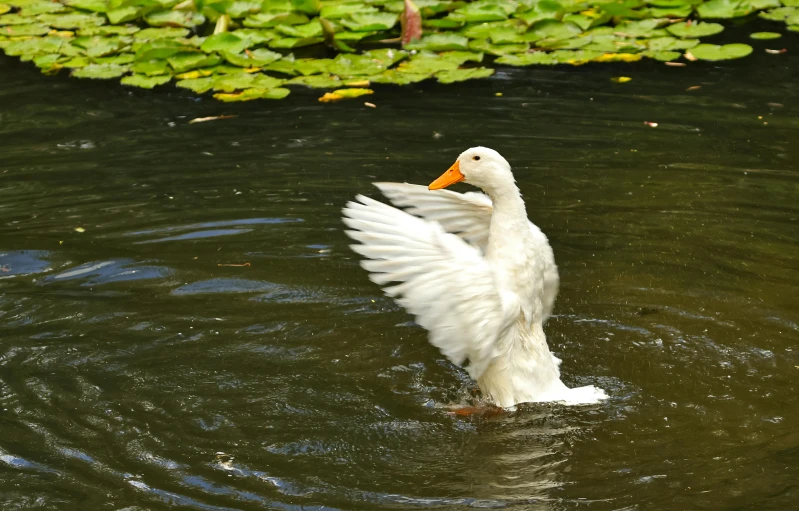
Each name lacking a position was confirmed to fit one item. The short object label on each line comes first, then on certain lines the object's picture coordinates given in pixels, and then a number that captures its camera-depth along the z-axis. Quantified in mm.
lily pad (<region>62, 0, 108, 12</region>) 20078
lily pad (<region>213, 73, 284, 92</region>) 16875
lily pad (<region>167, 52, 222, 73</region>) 17641
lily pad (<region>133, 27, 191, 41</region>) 18828
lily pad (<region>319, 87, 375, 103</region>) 16672
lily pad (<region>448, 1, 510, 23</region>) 18969
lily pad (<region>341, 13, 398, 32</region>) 18594
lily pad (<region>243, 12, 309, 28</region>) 18969
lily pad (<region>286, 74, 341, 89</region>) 16922
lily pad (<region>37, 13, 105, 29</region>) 19591
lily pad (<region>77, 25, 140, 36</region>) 19141
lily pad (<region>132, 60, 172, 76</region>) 17422
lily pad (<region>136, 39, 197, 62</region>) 17750
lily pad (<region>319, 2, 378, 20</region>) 18984
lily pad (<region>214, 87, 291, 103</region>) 16578
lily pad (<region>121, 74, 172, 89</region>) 16953
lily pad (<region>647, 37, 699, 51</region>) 17891
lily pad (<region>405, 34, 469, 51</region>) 18109
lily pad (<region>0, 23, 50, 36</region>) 19359
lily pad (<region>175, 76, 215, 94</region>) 16844
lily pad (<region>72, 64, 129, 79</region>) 17417
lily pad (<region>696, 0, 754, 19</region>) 19048
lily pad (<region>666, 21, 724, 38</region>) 18331
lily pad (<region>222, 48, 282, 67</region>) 17672
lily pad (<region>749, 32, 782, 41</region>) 18534
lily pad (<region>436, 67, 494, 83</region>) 16875
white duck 8523
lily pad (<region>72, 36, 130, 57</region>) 18187
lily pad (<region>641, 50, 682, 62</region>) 17531
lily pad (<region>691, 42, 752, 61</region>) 17531
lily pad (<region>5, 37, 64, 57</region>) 18516
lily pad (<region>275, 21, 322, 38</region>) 18531
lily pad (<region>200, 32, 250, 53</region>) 17922
